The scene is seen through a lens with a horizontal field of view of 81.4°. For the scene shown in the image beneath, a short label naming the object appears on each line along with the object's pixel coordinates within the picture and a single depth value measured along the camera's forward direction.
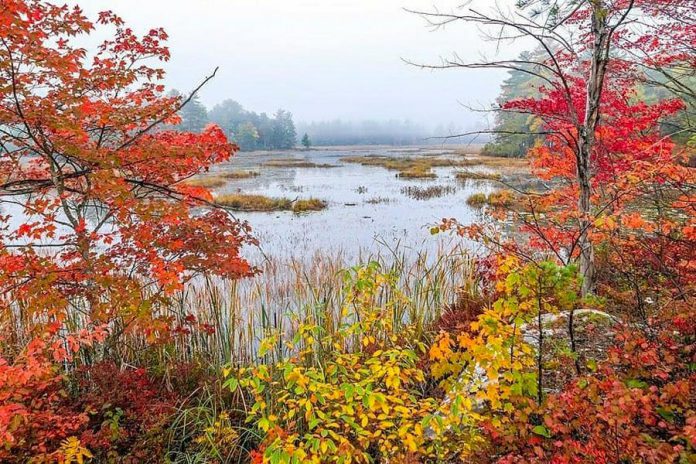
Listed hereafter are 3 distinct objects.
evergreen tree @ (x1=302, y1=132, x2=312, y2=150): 73.74
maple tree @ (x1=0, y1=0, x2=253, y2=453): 3.07
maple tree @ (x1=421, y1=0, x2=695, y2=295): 3.93
